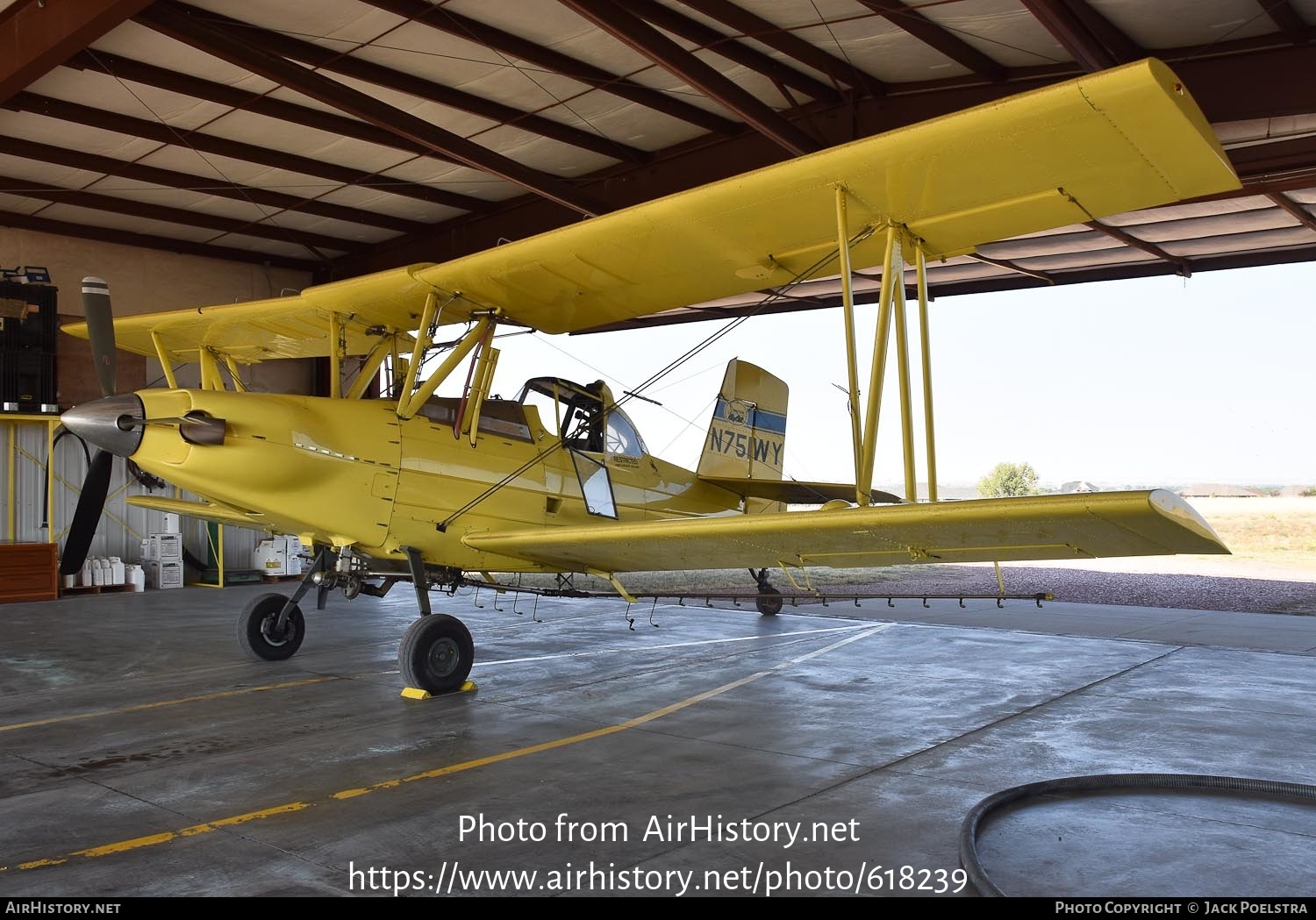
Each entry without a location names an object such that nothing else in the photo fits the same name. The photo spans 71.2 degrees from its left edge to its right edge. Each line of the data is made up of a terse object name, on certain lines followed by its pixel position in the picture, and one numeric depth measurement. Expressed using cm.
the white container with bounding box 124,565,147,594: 1441
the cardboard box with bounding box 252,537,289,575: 1595
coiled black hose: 400
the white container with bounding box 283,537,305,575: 1631
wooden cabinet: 1302
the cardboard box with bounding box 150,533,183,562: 1487
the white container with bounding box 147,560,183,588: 1481
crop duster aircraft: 445
